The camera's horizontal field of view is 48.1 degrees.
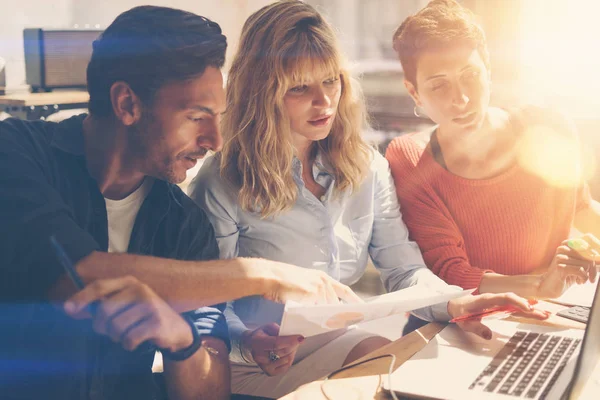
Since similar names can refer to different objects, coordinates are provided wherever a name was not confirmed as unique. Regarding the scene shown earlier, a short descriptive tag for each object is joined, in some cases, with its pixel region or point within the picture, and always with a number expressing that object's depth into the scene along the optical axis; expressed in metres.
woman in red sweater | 1.69
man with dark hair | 1.12
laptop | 1.03
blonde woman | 1.50
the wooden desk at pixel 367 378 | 1.04
